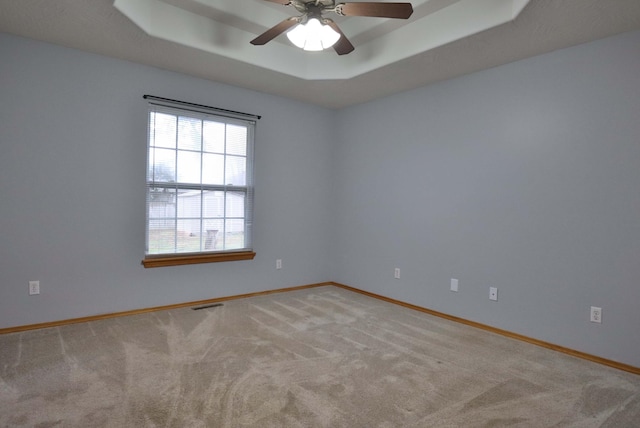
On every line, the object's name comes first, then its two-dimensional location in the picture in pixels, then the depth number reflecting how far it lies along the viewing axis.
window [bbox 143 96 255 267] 3.55
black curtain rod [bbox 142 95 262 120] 3.46
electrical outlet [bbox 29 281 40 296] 3.01
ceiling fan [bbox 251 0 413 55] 2.10
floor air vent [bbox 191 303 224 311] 3.72
